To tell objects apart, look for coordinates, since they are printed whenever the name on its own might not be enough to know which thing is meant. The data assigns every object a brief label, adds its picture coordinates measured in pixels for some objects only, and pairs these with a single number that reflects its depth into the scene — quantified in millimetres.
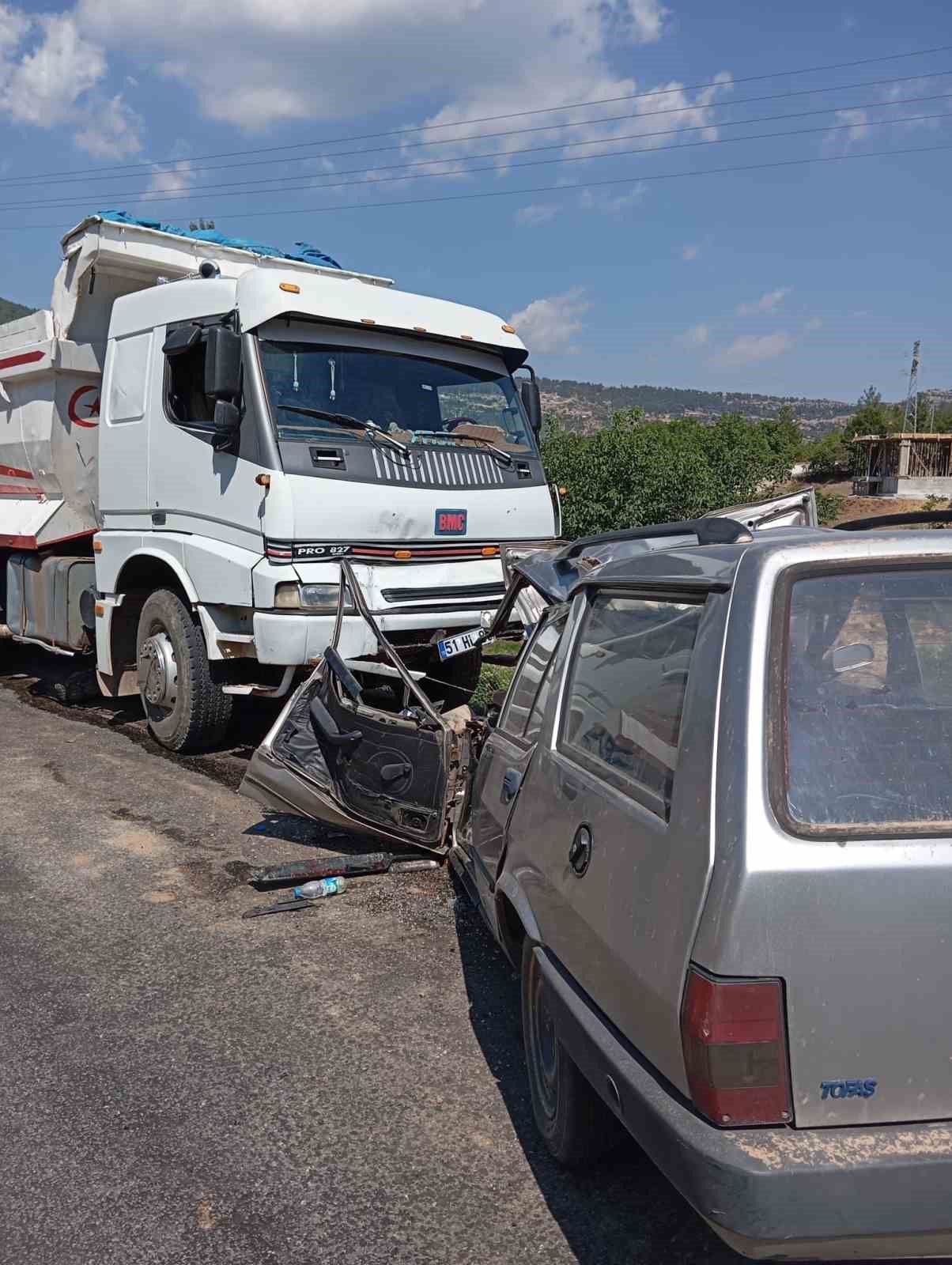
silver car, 2172
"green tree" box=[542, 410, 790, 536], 20438
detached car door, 5340
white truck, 6910
